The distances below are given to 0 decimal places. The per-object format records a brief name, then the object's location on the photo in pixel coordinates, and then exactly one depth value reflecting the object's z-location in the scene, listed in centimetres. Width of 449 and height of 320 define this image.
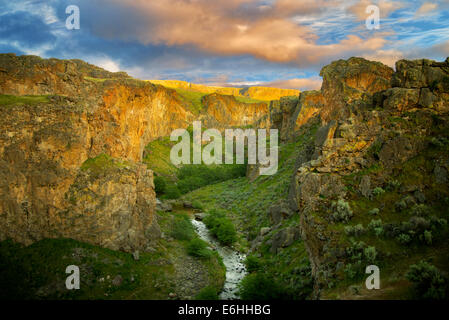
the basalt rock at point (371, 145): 1944
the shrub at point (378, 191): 1909
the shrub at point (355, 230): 1744
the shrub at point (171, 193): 6336
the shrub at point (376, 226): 1700
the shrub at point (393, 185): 1897
